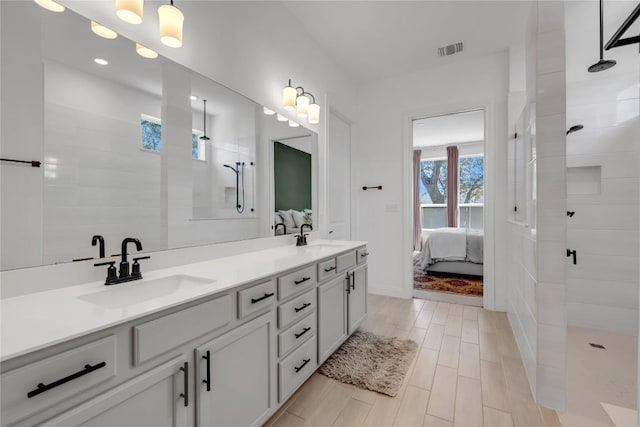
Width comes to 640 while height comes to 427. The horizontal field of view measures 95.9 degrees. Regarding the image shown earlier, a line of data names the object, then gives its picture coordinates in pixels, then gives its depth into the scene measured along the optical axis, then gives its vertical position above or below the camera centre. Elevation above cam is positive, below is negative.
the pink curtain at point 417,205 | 7.36 +0.20
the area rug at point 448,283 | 3.95 -1.05
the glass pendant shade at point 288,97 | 2.48 +1.00
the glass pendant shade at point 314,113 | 2.76 +0.97
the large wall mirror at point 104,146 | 1.05 +0.31
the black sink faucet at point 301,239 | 2.57 -0.24
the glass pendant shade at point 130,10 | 1.28 +0.91
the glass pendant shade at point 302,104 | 2.62 +0.99
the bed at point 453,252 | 4.48 -0.63
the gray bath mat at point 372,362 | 1.87 -1.10
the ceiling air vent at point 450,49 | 3.10 +1.80
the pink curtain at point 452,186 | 7.09 +0.66
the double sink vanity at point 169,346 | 0.71 -0.44
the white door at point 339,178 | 3.40 +0.44
